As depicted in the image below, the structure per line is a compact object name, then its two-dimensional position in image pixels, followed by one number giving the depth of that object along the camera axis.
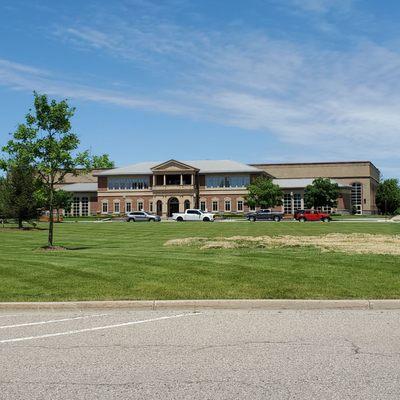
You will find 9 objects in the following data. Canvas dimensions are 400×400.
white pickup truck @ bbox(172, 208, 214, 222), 73.06
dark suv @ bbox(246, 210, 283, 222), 70.69
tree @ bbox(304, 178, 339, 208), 88.25
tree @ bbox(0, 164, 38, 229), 49.09
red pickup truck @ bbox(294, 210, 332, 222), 67.44
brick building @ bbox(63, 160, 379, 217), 100.94
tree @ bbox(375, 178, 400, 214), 131.38
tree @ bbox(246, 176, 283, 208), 85.00
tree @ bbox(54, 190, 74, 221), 81.38
